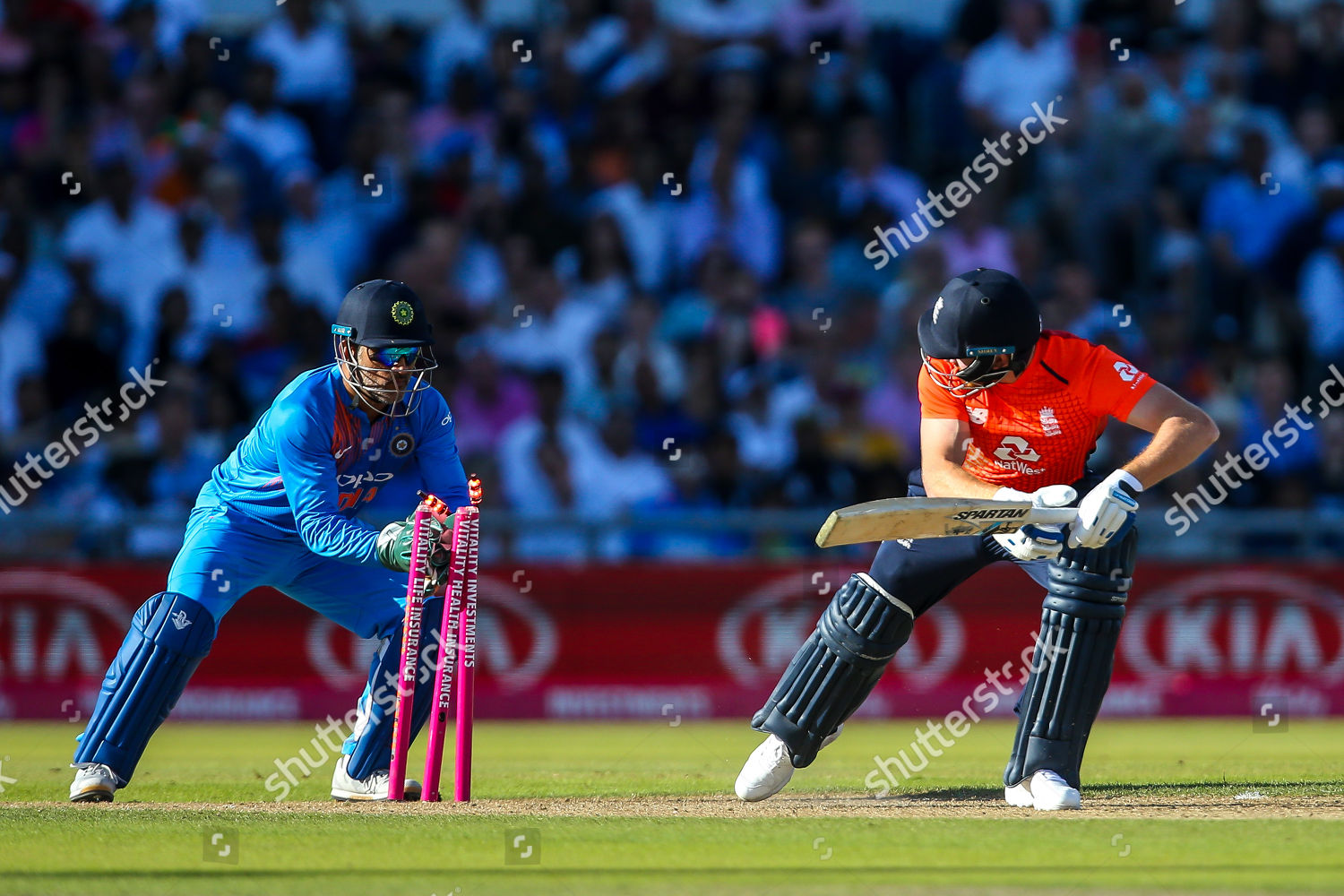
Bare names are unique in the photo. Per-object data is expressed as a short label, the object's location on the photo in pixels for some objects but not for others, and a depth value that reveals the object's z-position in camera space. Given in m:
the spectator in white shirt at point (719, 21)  15.27
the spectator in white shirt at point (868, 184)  14.41
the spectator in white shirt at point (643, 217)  14.16
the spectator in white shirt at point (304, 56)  14.58
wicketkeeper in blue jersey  6.87
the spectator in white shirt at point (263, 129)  14.09
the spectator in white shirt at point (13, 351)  12.88
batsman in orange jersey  6.49
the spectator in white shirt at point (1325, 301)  13.81
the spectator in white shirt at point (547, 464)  12.88
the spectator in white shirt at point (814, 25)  15.26
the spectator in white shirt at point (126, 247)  13.34
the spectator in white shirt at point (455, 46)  14.98
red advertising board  12.24
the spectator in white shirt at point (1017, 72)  14.79
